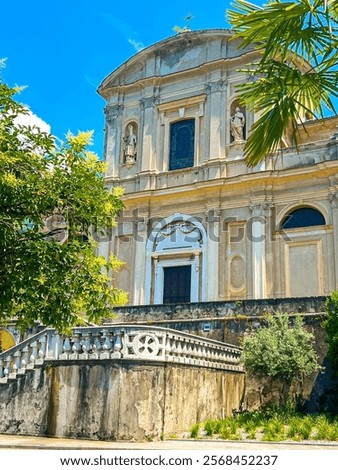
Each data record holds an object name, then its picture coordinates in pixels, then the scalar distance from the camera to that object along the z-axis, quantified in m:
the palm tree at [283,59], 6.13
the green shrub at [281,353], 11.92
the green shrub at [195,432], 10.12
